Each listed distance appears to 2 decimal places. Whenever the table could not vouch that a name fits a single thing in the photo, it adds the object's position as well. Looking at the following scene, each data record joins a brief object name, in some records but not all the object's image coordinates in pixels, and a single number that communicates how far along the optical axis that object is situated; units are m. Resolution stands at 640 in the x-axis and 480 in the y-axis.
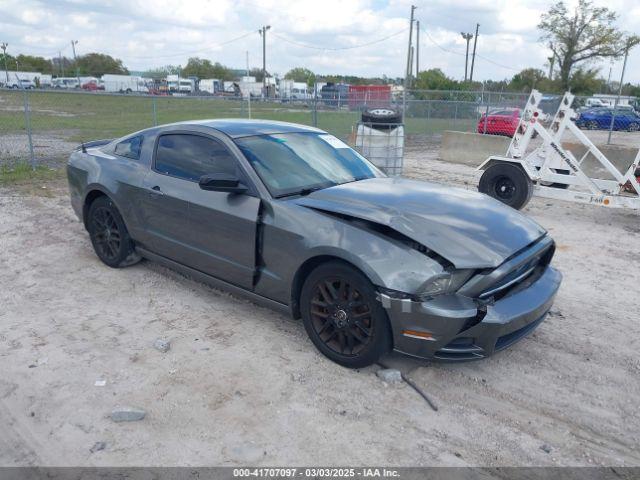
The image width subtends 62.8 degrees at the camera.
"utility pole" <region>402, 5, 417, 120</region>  38.04
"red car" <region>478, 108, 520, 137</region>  19.50
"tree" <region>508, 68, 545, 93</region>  51.50
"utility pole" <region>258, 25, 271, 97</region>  60.50
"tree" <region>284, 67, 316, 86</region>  101.39
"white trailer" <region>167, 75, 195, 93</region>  55.88
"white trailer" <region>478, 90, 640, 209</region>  8.11
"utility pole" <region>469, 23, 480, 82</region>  56.06
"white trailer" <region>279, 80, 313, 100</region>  53.22
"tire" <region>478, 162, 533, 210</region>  8.35
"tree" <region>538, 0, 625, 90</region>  45.84
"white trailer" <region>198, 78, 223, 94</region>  66.44
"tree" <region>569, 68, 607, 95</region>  47.84
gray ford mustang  3.21
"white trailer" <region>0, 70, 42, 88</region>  54.02
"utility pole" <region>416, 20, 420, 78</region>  44.24
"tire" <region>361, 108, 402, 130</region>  9.75
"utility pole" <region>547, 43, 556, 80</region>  48.28
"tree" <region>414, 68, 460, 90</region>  48.69
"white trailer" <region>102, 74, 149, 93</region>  52.16
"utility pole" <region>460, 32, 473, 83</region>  55.97
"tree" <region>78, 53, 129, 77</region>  83.12
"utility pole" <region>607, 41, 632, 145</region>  43.51
